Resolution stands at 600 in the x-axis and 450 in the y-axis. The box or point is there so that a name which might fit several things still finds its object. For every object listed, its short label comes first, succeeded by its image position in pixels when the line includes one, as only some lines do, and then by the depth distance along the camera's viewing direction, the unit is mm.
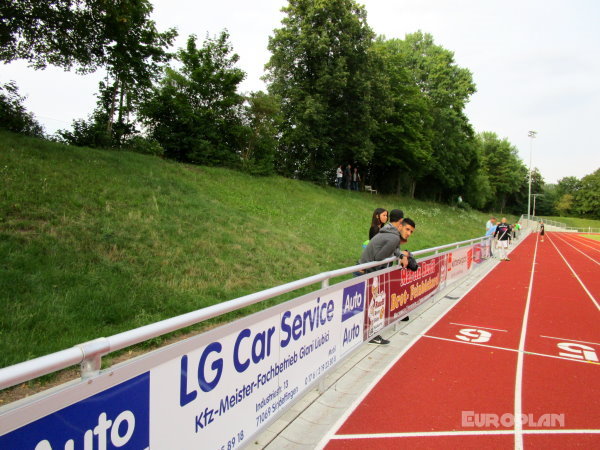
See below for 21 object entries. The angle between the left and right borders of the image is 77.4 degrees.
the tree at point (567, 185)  119875
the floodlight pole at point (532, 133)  60594
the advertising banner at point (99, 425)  1590
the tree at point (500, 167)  85625
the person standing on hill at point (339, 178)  28688
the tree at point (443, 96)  42844
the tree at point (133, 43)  11492
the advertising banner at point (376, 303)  5394
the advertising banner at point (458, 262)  10635
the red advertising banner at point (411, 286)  6384
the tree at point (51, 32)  11398
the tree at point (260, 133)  21656
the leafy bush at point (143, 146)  18609
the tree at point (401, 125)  34062
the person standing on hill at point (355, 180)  31188
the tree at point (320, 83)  26047
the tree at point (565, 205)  106500
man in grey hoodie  5750
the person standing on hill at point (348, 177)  29859
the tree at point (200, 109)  20719
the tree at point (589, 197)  99188
